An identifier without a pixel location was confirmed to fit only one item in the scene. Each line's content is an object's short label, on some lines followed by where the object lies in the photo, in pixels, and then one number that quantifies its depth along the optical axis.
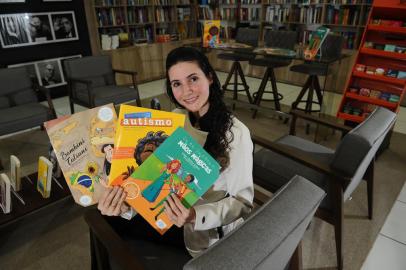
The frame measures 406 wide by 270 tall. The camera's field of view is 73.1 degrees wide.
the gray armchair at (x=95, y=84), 3.20
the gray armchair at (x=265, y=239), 0.61
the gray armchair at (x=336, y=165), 1.34
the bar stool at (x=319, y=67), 2.97
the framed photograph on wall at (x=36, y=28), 3.88
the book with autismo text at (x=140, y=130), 0.82
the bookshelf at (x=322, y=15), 4.29
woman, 1.01
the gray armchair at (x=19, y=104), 2.61
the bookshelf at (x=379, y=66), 2.72
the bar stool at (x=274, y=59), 3.47
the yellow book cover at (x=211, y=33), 3.40
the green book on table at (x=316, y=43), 2.79
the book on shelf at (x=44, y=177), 1.65
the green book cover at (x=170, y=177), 0.81
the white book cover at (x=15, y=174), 1.70
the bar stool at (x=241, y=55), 3.76
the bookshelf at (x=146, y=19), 4.77
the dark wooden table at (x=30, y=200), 1.55
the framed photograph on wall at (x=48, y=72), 4.25
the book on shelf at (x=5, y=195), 1.54
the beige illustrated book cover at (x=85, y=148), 0.86
